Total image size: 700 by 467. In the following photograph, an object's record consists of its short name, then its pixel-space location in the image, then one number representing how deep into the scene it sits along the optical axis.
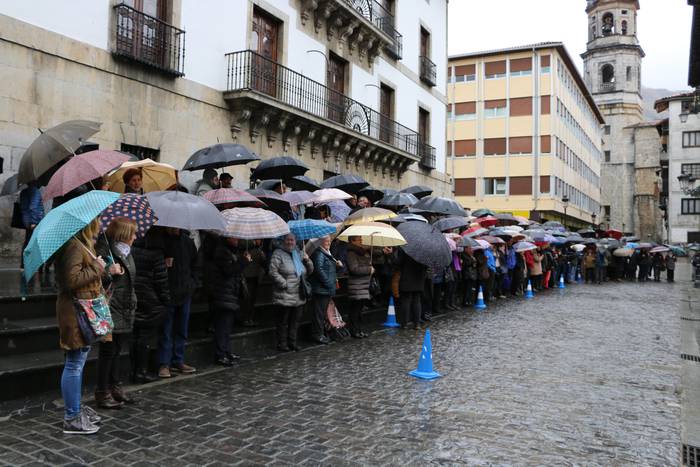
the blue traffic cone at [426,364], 6.86
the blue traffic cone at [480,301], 14.27
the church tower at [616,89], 74.56
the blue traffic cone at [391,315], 11.06
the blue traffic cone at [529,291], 17.66
